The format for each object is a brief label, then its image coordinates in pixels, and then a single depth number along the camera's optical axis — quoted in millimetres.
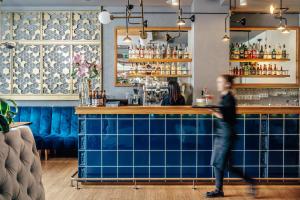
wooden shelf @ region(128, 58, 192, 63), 7710
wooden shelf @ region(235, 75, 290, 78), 8016
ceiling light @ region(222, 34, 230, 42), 6816
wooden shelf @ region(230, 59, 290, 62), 7836
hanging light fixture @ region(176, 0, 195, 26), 6174
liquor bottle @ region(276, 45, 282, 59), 8060
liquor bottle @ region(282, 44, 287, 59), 8117
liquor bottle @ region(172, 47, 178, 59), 7817
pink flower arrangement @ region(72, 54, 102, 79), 5617
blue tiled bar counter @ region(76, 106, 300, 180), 5367
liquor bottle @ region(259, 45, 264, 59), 8023
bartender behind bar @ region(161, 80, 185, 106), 6207
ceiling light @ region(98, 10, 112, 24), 6512
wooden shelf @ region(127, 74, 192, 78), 7904
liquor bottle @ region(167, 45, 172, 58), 7816
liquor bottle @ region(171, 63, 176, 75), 7926
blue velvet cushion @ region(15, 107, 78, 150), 7848
